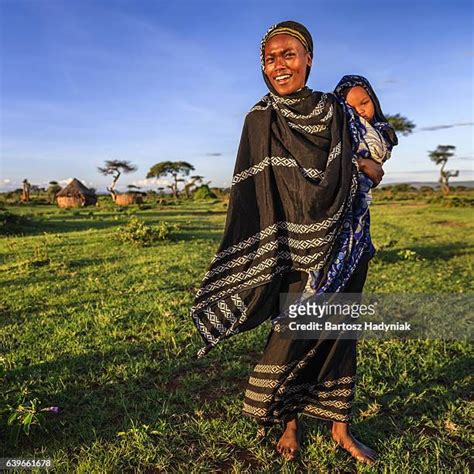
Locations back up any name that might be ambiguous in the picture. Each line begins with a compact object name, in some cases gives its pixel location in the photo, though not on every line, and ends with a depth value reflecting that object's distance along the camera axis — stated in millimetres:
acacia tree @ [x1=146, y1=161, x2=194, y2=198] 54384
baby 2125
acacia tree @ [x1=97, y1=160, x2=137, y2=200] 47125
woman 2035
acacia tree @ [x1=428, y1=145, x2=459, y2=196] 49000
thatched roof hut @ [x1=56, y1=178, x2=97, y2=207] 27500
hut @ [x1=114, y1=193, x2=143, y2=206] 29922
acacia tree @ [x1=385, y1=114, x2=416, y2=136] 30394
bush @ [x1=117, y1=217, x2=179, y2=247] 9328
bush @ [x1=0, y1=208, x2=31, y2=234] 11672
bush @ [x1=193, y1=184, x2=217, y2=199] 37812
